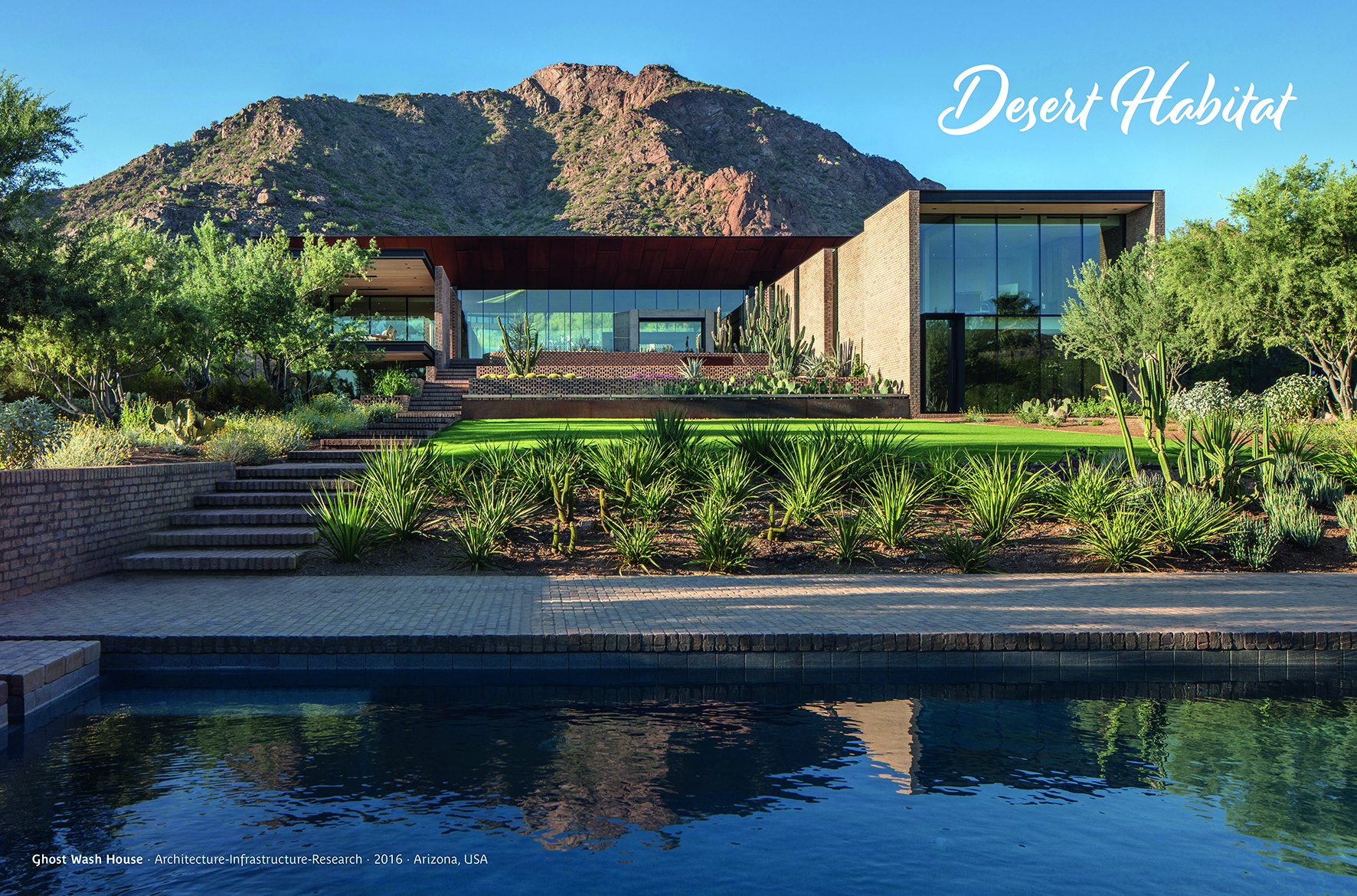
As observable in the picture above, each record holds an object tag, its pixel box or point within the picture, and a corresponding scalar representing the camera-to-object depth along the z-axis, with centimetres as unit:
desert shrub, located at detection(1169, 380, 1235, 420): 2269
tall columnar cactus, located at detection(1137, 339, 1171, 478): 1085
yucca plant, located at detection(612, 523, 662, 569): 950
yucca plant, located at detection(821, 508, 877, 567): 973
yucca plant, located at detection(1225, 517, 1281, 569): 973
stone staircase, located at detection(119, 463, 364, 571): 938
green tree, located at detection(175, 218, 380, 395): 1975
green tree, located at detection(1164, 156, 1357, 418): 1786
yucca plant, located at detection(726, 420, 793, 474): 1188
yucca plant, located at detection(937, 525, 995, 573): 953
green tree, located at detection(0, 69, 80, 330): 1406
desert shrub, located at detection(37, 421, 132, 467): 1045
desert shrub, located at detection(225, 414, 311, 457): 1397
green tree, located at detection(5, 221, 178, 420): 1478
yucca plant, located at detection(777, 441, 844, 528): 1040
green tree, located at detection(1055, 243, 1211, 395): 2427
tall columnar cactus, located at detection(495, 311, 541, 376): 2920
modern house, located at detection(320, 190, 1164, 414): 2802
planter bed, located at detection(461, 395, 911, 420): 2439
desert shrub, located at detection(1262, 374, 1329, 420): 2153
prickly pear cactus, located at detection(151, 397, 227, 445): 1442
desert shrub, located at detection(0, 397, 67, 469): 1060
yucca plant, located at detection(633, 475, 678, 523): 1029
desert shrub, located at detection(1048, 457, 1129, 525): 1031
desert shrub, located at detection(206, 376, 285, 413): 2428
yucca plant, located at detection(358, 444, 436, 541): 1016
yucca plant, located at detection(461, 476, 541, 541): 998
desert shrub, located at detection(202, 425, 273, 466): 1284
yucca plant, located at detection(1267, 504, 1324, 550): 1023
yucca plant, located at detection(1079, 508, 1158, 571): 966
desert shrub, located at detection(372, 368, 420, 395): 2898
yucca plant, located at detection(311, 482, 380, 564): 970
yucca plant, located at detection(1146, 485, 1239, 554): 981
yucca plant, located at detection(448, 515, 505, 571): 957
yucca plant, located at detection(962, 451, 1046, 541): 1018
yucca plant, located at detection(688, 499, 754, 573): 942
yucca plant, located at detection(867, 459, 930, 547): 1007
